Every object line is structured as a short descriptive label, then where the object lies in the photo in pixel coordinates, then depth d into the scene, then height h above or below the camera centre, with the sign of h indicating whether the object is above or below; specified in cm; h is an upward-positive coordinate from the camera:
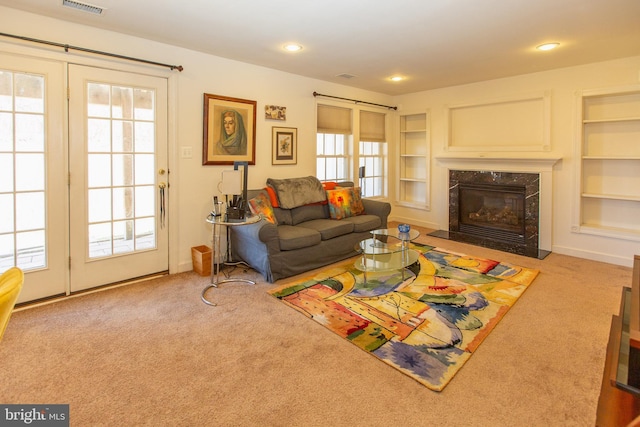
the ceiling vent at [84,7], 265 +151
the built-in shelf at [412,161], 632 +77
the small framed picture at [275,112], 447 +117
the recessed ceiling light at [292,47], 357 +162
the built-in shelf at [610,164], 412 +49
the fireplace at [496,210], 479 -11
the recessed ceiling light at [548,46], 356 +163
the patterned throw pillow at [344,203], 460 -1
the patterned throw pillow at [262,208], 382 -7
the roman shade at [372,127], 590 +132
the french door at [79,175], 285 +24
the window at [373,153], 596 +90
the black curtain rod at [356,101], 503 +164
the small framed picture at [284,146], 462 +77
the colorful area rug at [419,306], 228 -88
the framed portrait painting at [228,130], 392 +84
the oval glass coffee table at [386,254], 342 -54
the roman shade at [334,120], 522 +128
